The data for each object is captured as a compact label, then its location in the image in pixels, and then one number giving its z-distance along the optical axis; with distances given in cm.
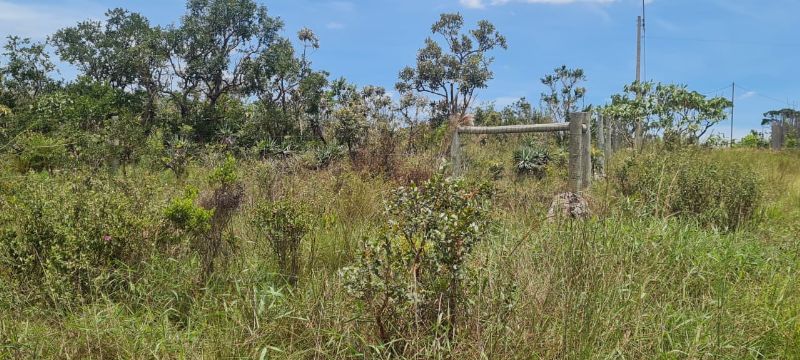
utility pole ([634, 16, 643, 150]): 2304
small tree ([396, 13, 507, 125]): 2222
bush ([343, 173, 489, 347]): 247
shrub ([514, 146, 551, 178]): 1084
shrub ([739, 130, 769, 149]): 2161
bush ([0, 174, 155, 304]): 338
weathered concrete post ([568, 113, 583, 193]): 689
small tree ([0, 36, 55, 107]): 2025
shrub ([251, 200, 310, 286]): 361
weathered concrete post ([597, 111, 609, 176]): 1287
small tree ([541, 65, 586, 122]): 2407
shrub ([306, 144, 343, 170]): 1107
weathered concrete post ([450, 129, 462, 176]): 898
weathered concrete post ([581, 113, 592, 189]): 743
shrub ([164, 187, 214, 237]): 380
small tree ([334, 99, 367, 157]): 1246
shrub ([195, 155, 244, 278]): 396
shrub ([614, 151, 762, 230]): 578
